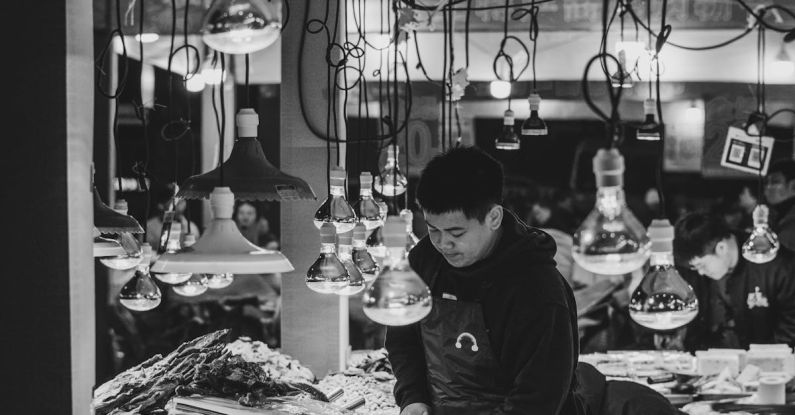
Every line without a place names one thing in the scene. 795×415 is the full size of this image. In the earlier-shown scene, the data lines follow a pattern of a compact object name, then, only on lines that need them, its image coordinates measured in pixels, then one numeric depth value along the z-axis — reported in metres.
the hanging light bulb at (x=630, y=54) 5.03
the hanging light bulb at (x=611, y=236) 2.13
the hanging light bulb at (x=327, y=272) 3.46
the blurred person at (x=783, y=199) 7.65
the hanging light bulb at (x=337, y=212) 3.72
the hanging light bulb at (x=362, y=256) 4.12
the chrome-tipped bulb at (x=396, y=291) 2.25
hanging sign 8.52
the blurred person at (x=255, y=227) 9.02
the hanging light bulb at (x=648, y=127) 4.27
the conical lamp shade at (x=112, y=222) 3.59
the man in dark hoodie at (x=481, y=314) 3.21
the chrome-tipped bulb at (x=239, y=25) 2.27
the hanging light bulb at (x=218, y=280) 4.30
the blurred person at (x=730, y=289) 7.21
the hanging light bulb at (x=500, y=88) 5.94
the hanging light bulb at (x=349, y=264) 3.73
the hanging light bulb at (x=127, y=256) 3.99
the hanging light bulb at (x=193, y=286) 4.17
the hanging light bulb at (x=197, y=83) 7.47
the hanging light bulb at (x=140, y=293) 3.94
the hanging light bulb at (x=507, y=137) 5.67
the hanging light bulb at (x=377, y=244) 4.36
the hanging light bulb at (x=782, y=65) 8.29
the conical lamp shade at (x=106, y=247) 3.69
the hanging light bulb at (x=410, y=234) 4.14
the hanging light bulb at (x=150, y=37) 8.24
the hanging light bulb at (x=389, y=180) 4.37
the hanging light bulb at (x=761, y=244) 5.25
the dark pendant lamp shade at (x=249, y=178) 2.90
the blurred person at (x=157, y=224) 8.73
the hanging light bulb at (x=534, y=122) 5.36
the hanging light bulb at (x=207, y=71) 7.13
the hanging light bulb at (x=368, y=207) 4.15
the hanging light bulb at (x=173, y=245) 3.91
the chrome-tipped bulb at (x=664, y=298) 2.52
